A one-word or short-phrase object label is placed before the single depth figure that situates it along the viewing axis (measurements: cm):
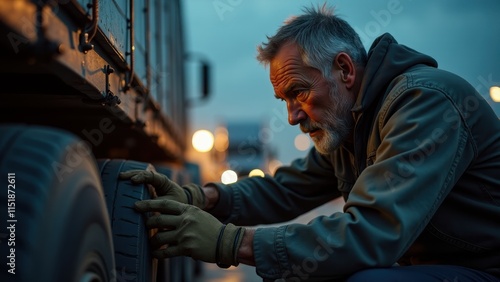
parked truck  58
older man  90
